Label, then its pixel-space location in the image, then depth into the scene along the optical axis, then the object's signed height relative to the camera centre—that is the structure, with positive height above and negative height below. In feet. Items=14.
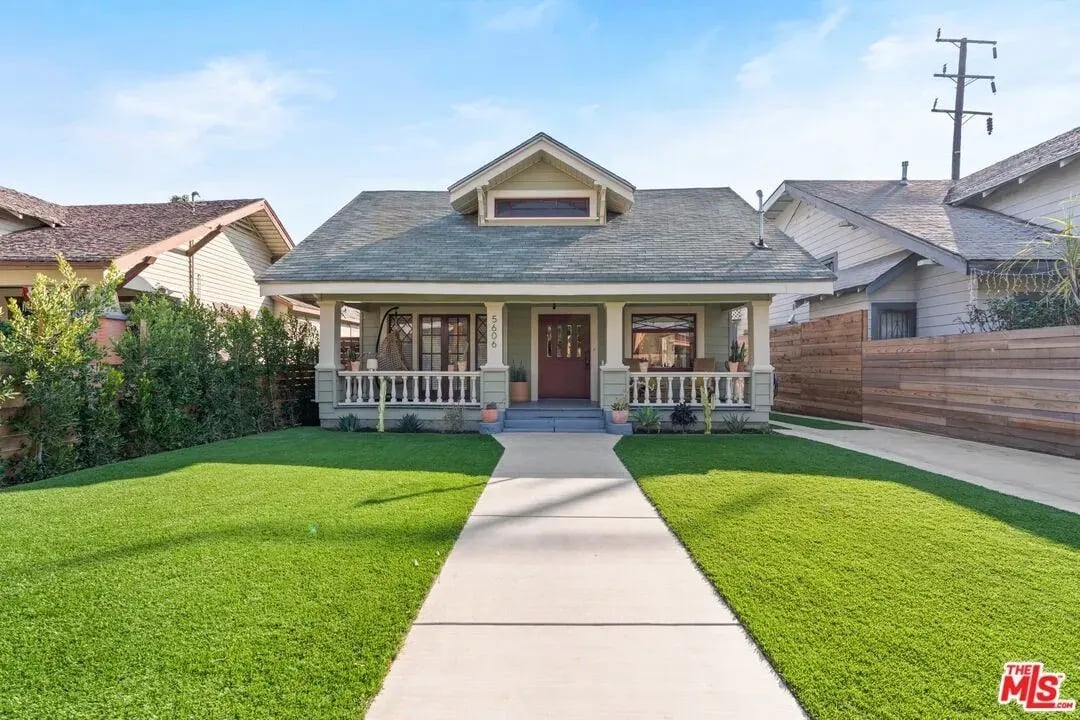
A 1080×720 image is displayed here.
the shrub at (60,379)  19.06 -0.87
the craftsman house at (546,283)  30.73 +4.54
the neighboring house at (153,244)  35.12 +9.31
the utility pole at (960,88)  57.16 +31.89
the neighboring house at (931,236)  33.68 +9.43
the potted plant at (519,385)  37.78 -2.07
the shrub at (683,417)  30.99 -3.69
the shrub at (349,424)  32.01 -4.29
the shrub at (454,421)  32.12 -4.10
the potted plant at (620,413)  30.86 -3.44
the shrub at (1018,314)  25.59 +2.43
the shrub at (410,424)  32.07 -4.30
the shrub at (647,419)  30.73 -3.81
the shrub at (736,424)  31.01 -4.14
